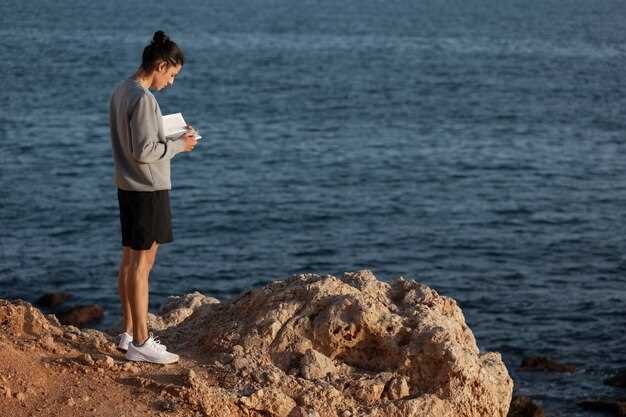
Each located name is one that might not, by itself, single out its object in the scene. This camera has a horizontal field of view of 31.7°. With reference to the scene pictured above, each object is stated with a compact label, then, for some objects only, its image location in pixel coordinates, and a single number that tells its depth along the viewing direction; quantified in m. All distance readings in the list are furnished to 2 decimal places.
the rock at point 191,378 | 8.95
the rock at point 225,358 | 9.67
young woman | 9.02
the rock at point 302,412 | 8.99
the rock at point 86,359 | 9.20
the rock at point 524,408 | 20.06
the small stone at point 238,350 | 9.74
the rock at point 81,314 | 27.02
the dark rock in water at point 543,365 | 23.97
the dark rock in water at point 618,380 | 23.11
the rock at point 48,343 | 9.54
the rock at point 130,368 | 9.26
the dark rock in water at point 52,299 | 28.61
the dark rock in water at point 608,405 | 21.05
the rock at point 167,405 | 8.67
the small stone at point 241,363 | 9.51
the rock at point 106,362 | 9.23
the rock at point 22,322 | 9.98
